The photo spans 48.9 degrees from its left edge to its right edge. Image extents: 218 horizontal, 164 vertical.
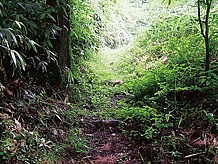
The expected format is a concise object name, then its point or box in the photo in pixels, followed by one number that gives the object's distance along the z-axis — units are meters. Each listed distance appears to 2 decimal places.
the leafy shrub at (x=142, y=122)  2.64
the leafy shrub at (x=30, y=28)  2.49
